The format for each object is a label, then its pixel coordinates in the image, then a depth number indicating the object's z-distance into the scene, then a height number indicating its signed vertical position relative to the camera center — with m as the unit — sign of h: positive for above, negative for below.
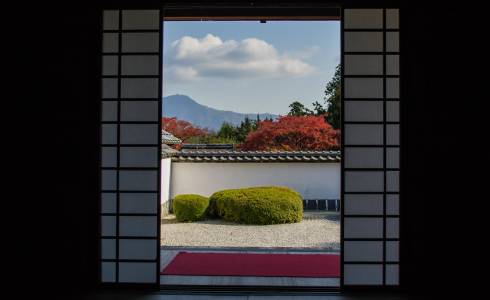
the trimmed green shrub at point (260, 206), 9.96 -1.00
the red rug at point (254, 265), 4.87 -1.16
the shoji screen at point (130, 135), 4.30 +0.20
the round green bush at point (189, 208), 10.45 -1.09
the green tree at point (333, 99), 16.53 +2.19
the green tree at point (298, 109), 18.52 +1.97
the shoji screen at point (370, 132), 4.27 +0.25
